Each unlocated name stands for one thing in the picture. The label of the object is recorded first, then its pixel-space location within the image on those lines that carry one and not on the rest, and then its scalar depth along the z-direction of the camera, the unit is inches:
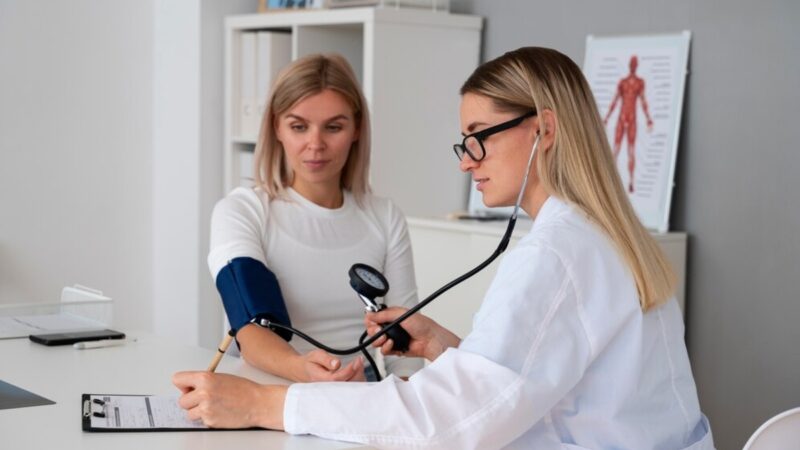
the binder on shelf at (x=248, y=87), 163.0
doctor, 61.2
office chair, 61.0
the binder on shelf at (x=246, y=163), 165.2
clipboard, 67.8
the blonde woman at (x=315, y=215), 96.0
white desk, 65.2
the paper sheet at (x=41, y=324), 96.1
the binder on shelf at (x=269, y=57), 159.9
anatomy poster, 126.0
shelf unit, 144.9
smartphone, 92.4
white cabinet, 131.3
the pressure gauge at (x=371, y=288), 78.0
